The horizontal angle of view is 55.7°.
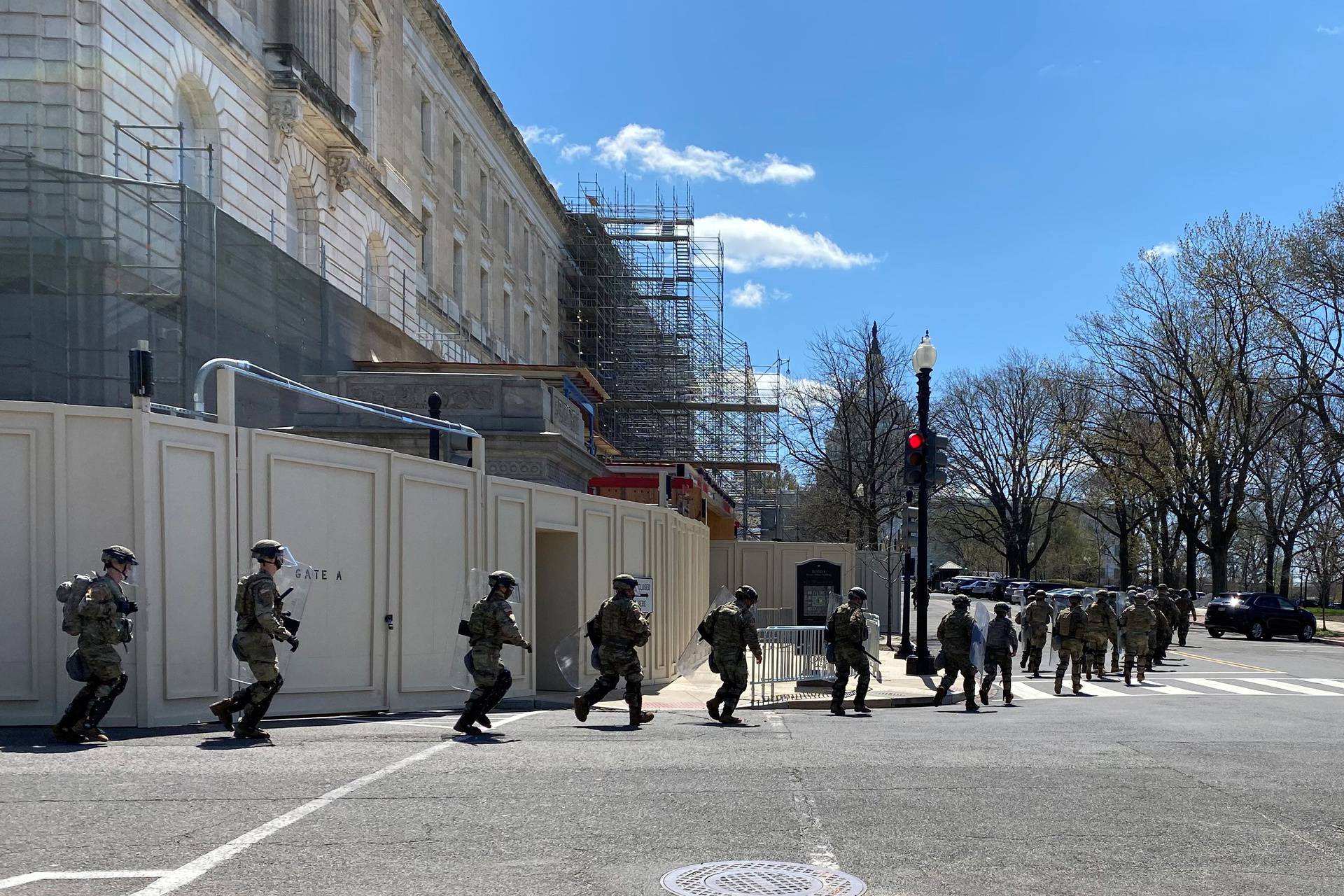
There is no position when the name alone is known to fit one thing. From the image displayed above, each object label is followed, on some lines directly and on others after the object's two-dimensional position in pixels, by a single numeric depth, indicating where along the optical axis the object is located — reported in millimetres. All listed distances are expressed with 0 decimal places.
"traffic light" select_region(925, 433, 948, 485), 22141
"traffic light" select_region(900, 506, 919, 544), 25125
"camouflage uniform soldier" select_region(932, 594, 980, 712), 16984
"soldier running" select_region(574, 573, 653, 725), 12797
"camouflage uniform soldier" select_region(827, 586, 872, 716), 15547
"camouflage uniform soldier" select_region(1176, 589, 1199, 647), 33281
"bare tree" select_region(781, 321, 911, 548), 44062
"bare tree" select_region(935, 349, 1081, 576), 66625
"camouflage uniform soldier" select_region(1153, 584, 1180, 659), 27250
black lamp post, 22703
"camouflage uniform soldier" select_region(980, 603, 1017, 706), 17938
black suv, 41375
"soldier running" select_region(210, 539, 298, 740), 10055
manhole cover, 5559
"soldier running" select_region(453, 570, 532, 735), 11305
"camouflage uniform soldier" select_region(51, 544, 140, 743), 9477
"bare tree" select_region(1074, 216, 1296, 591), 47281
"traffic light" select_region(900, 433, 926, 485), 21609
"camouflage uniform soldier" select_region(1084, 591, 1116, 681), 21281
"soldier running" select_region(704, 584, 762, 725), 14016
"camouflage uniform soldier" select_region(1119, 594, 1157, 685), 22609
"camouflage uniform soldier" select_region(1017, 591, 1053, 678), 22609
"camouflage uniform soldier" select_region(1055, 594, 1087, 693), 20734
